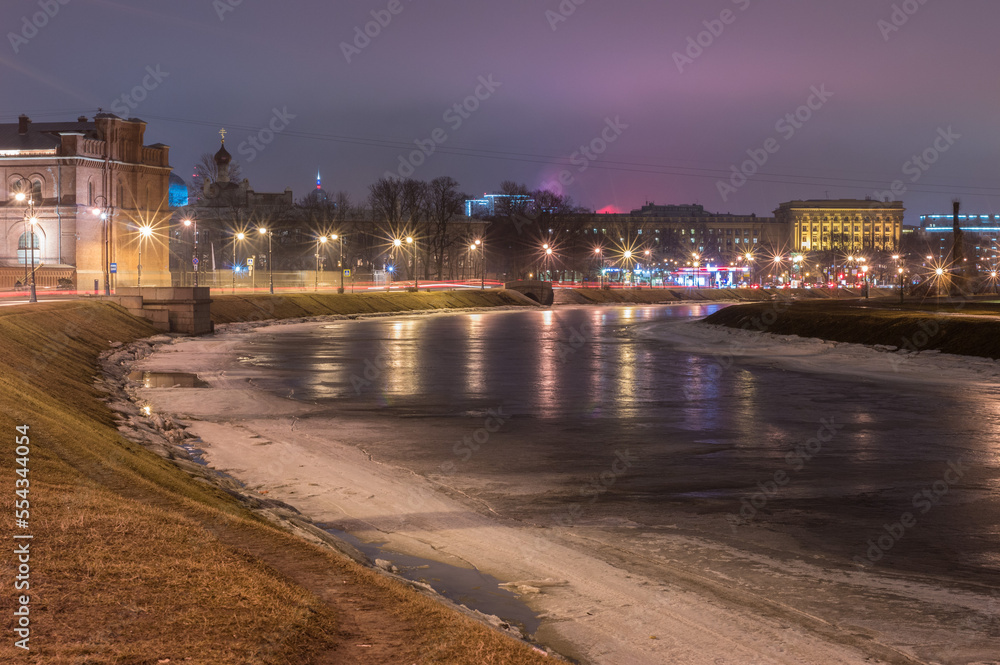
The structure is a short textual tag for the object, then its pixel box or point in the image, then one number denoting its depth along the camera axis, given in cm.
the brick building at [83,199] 9644
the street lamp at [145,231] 9224
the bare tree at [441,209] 13425
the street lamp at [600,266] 18888
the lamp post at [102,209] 9656
